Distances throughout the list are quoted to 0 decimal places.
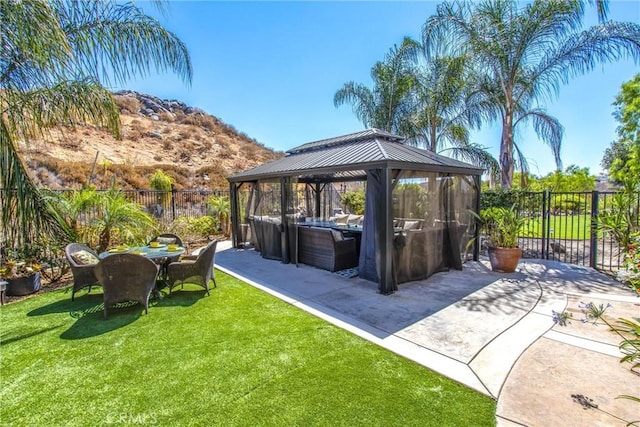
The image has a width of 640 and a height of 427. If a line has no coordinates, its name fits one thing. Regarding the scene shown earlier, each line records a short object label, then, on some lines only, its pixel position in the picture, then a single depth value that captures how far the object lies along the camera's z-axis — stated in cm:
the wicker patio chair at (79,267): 521
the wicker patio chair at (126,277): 451
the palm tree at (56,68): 400
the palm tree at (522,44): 845
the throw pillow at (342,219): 1125
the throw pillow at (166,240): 709
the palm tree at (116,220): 737
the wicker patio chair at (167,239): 704
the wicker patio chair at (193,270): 545
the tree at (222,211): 1254
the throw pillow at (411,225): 651
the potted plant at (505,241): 679
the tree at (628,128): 2091
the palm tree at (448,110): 1226
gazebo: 575
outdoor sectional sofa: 720
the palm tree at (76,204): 666
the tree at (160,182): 1450
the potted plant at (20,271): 578
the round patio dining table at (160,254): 559
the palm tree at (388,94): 1326
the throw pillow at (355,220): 1070
